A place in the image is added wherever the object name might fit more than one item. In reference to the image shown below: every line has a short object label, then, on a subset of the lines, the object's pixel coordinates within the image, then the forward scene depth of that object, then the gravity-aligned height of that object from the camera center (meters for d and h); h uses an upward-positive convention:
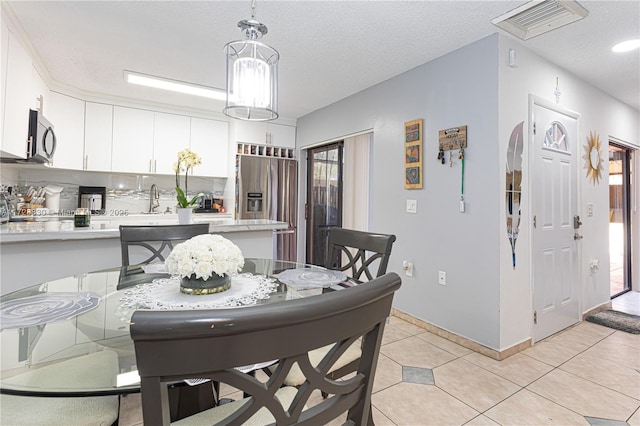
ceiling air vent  1.99 +1.41
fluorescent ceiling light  3.23 +1.47
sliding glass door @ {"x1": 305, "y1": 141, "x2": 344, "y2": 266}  4.47 +0.37
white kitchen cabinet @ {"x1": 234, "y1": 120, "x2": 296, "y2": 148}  4.50 +1.30
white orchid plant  2.23 +0.42
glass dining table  0.79 -0.33
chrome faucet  4.46 +0.28
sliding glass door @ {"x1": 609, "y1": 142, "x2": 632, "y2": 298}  4.13 +0.28
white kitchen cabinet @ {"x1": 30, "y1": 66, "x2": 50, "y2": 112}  2.81 +1.23
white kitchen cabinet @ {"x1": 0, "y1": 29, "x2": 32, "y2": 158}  2.22 +0.93
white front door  2.63 +0.06
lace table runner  1.07 -0.30
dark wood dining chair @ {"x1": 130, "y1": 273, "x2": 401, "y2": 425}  0.43 -0.20
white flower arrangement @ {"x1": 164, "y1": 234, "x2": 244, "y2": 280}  1.12 -0.15
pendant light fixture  1.62 +0.75
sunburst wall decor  3.22 +0.69
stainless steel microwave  2.62 +0.69
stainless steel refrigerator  4.43 +0.39
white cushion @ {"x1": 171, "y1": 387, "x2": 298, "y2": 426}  0.88 -0.58
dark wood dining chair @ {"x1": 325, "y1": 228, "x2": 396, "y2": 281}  1.69 -0.14
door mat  2.94 -0.97
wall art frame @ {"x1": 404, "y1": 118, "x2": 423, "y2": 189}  2.92 +0.65
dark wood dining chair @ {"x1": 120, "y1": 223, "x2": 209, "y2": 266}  1.88 -0.10
